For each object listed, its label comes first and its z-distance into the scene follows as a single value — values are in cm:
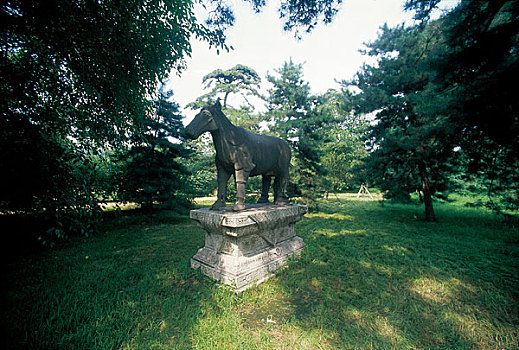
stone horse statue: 314
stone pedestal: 289
